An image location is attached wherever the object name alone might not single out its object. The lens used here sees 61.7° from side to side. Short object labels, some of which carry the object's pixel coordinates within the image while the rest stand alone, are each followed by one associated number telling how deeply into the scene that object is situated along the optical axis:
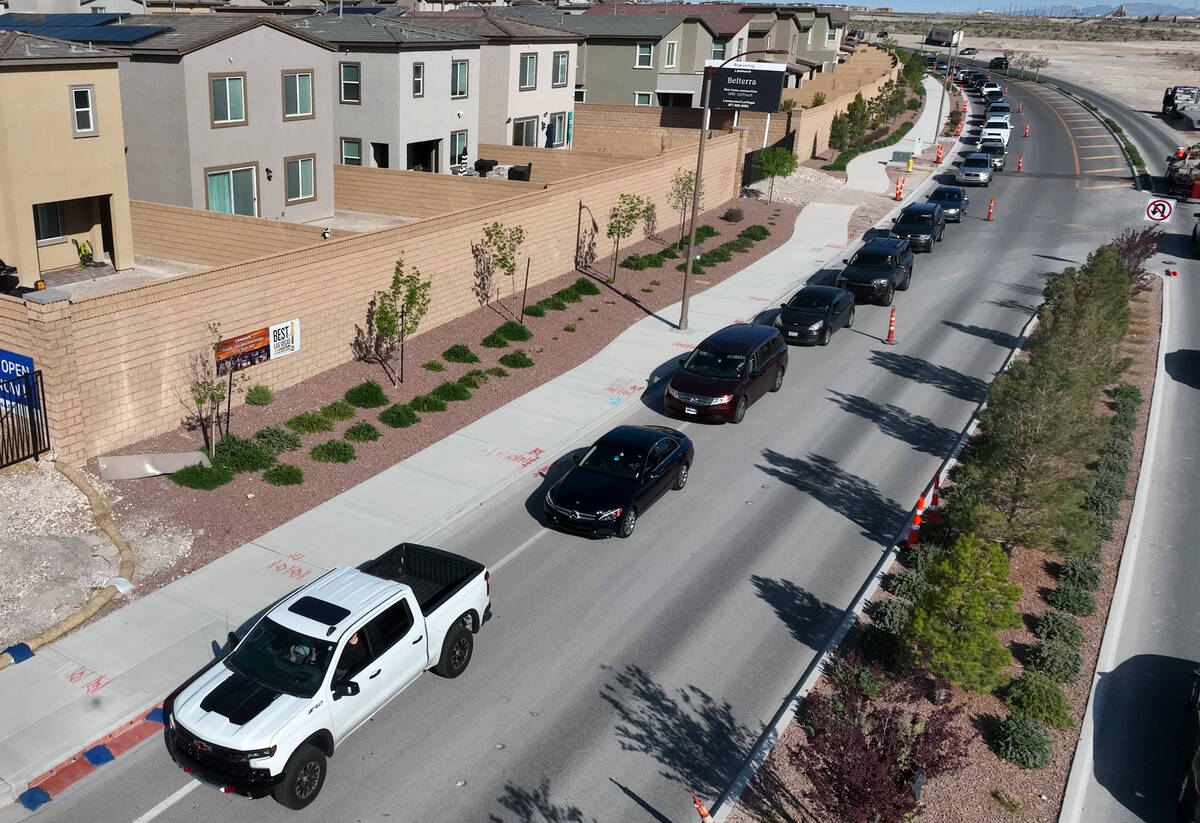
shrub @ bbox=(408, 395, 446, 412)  22.88
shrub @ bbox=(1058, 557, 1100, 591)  16.59
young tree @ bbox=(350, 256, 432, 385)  23.48
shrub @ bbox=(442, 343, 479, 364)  25.73
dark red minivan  23.11
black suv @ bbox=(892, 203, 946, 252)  40.81
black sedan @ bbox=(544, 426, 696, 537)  17.77
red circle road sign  35.59
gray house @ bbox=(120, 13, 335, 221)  31.23
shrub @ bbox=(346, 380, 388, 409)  22.69
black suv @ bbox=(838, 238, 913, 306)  33.00
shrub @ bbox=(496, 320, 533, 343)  27.61
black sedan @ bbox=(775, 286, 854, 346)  28.75
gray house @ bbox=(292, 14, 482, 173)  39.62
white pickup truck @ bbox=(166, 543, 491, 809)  11.31
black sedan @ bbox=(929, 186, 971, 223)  45.88
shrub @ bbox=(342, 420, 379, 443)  21.11
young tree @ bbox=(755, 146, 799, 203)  45.28
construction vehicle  52.47
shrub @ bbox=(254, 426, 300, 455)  20.20
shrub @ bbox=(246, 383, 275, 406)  21.58
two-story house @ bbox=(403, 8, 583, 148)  46.19
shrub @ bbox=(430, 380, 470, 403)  23.59
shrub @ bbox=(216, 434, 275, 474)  19.28
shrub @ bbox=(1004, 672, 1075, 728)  13.32
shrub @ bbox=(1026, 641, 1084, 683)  14.19
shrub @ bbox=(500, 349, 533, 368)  25.94
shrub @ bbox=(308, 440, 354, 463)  20.14
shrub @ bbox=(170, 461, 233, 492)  18.45
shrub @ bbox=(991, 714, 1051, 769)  12.60
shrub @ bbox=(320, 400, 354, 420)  21.91
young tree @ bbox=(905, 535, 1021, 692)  12.95
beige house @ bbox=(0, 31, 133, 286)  25.92
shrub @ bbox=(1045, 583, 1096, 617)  15.90
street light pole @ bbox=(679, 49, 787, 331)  27.41
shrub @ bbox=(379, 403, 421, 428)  22.02
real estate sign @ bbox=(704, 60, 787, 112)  51.47
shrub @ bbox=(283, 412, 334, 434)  21.12
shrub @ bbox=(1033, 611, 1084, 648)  14.97
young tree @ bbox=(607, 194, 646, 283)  34.75
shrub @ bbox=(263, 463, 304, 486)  19.05
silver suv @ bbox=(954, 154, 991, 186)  53.72
